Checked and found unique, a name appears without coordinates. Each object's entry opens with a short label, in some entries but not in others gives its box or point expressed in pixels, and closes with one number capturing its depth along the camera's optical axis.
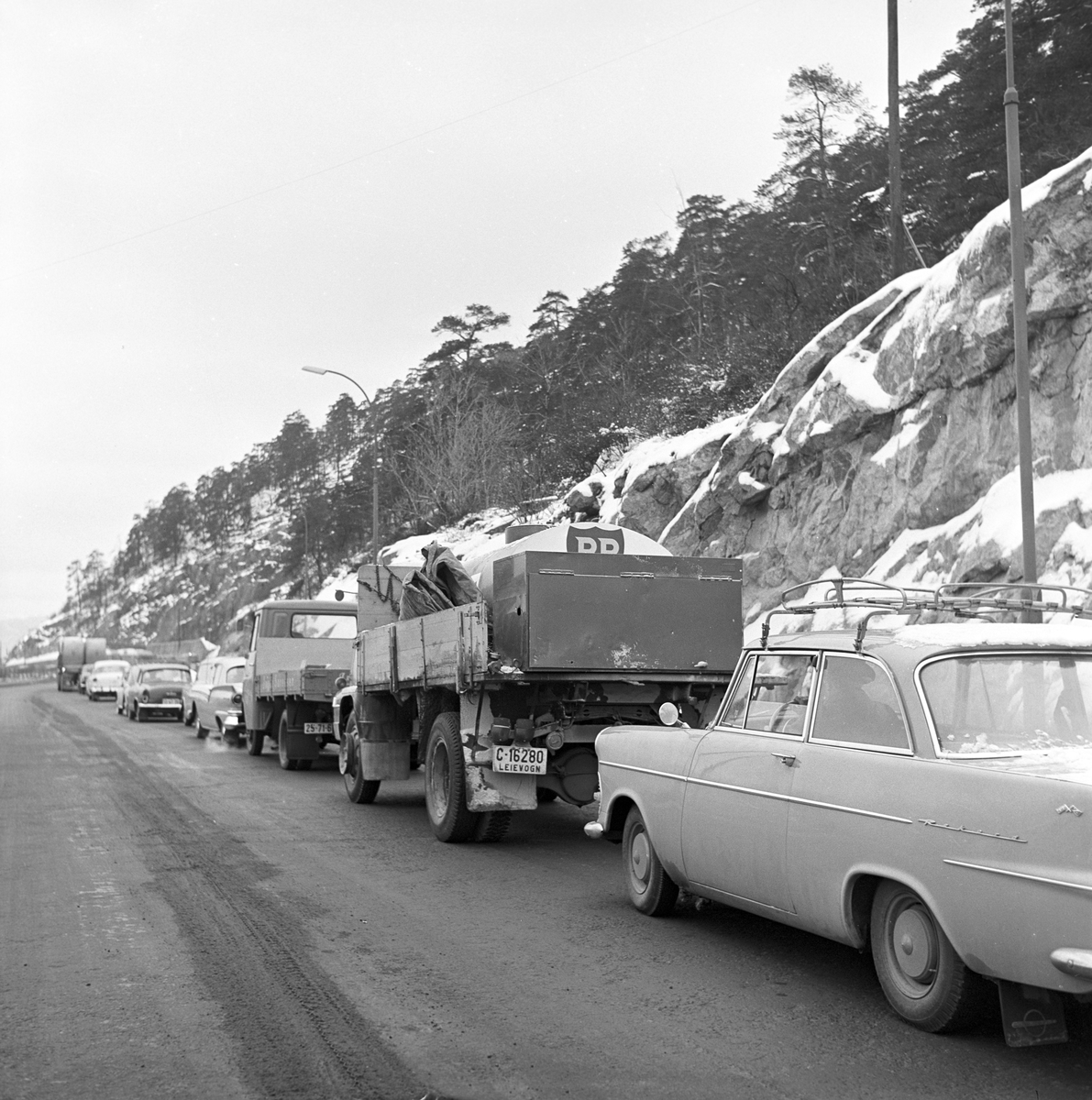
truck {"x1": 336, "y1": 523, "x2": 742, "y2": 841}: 9.16
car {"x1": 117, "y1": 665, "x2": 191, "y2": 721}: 31.52
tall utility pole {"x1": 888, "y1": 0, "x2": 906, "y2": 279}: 27.48
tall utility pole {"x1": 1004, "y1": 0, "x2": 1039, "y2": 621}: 13.23
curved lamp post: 28.89
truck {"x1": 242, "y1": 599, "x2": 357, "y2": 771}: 16.98
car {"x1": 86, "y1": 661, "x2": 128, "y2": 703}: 47.91
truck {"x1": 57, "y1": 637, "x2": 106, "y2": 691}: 64.94
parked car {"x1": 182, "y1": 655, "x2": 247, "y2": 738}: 22.08
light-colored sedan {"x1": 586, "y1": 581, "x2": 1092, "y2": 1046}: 4.17
